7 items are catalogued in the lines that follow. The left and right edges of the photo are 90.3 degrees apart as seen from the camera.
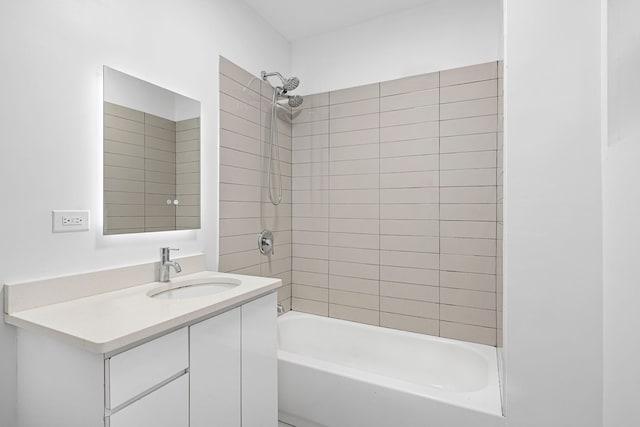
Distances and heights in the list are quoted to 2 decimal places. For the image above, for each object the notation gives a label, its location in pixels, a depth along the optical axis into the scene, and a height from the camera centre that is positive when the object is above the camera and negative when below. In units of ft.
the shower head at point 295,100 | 7.84 +2.77
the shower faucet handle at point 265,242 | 7.68 -0.74
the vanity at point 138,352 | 2.92 -1.53
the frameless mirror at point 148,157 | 4.61 +0.90
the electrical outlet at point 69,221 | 3.98 -0.13
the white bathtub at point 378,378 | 4.91 -3.12
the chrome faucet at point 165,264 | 5.13 -0.85
